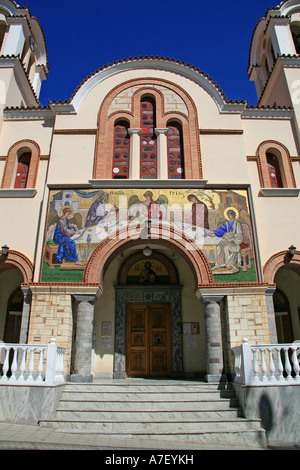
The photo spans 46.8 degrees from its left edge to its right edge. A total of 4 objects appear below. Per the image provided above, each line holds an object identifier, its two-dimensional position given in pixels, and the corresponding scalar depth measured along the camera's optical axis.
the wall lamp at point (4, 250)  10.12
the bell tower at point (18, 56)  13.23
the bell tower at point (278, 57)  13.19
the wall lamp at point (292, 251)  10.12
